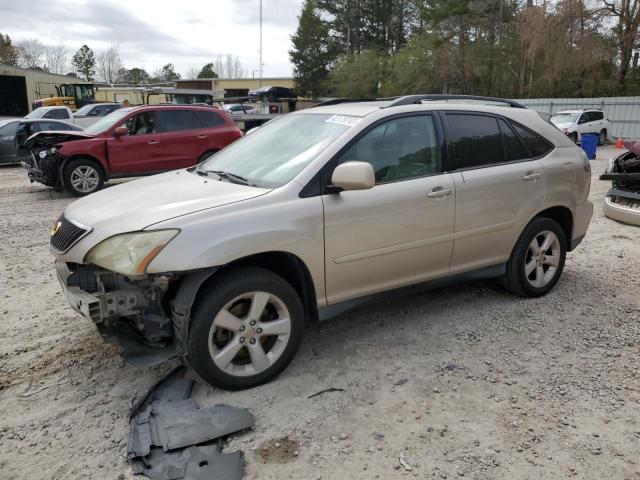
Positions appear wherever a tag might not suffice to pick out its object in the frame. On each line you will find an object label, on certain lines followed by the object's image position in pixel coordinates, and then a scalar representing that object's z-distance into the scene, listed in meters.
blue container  17.38
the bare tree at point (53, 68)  86.70
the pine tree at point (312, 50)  55.56
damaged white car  7.36
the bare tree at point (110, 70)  90.00
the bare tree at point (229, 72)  93.72
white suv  20.94
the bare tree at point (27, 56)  75.94
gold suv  3.04
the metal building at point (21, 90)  45.12
